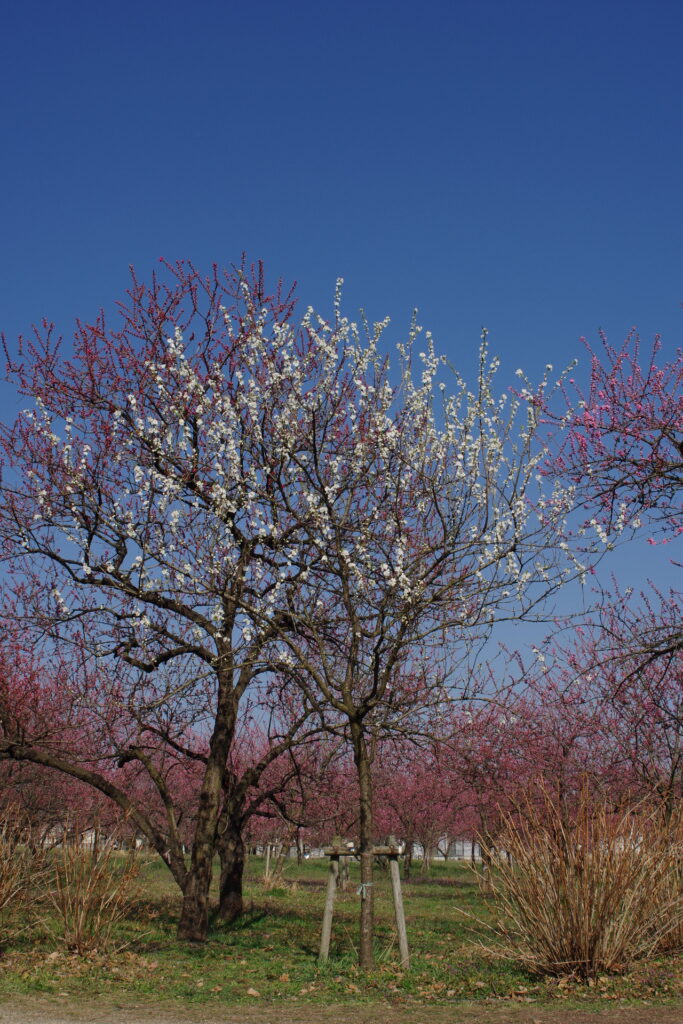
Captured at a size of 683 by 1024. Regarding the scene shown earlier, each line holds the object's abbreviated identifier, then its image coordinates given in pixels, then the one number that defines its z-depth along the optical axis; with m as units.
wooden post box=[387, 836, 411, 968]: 9.52
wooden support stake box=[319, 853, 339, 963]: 10.22
